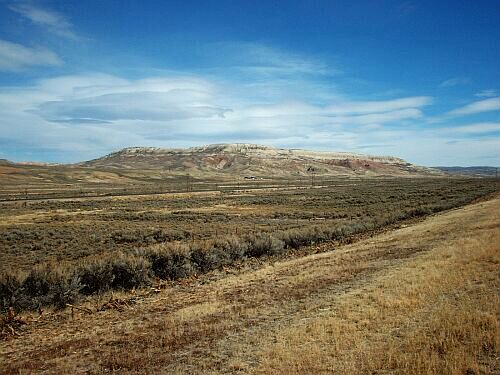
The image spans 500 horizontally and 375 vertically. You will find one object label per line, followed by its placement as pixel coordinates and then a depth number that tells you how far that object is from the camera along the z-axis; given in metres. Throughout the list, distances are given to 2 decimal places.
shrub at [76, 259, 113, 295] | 16.62
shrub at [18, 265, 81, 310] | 14.36
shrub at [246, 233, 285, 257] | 24.66
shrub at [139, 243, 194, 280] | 19.14
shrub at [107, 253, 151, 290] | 17.39
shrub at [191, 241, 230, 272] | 20.78
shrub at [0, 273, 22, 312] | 14.15
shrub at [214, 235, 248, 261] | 22.92
